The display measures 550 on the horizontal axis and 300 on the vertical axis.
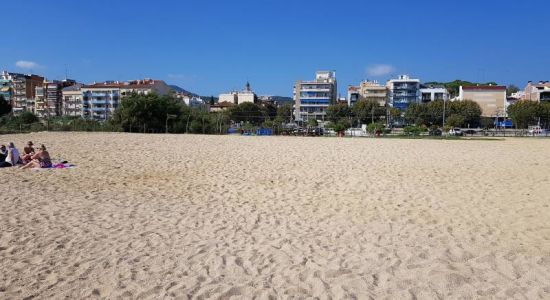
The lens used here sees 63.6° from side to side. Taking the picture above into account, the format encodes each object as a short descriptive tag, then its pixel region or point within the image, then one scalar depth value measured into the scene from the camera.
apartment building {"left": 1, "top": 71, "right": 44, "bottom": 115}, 126.19
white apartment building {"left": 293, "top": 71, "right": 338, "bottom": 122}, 115.88
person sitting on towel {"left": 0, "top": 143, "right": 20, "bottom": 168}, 12.82
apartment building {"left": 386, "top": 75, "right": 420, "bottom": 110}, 108.06
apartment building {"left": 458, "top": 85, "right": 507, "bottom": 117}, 97.12
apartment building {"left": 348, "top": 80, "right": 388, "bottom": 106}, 110.31
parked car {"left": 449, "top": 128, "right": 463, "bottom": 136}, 53.55
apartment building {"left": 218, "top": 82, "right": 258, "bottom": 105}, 133.50
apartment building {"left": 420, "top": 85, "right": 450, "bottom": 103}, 105.75
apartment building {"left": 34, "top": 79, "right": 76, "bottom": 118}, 113.56
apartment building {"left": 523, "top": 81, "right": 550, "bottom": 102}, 94.88
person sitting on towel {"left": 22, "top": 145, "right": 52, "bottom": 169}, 12.48
